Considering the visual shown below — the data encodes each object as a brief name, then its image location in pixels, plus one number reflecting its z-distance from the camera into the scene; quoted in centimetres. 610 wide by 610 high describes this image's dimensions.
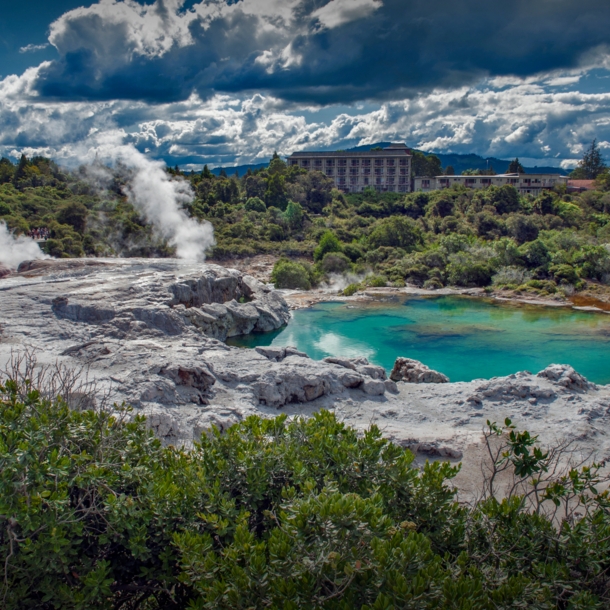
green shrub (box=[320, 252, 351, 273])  3791
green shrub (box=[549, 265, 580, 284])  3362
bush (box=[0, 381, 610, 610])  392
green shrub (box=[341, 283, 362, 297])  3347
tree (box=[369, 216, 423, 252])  4319
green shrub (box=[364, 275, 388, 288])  3603
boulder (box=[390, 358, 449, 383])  1612
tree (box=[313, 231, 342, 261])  4031
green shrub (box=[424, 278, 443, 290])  3572
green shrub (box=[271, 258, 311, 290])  3444
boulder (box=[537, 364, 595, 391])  1442
